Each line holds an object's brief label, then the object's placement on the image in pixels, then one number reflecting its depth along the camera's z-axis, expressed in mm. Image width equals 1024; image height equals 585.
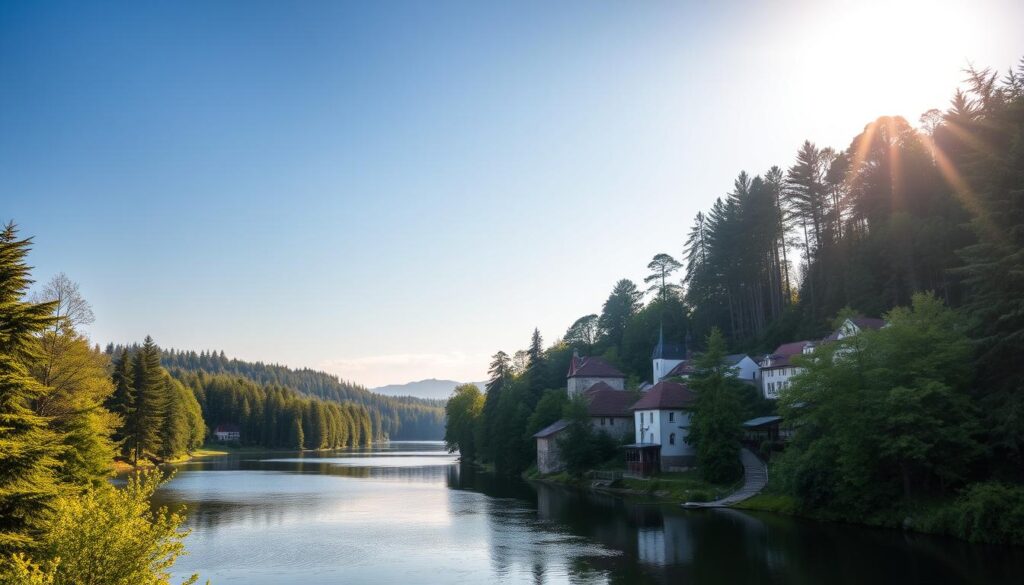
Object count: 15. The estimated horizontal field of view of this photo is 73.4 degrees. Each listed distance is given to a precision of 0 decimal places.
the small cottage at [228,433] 157000
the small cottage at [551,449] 76875
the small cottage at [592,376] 89125
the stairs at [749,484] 50781
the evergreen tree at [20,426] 20438
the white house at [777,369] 70688
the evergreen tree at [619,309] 119562
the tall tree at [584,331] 138500
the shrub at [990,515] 33656
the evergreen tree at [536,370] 89125
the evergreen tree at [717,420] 54906
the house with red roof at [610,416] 74250
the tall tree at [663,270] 112438
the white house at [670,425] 64000
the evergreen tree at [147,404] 89125
